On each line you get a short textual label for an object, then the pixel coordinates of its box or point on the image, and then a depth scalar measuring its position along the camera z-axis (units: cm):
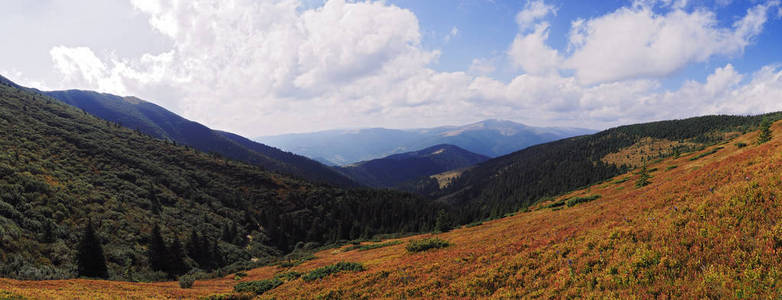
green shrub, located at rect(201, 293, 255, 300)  1845
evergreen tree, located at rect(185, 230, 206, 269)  4691
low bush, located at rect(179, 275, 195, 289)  2394
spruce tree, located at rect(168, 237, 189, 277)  3959
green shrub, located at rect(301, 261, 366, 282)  1988
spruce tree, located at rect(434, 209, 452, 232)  5191
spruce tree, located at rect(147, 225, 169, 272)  3875
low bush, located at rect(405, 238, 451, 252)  2492
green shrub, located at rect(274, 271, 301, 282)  2261
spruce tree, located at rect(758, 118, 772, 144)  4362
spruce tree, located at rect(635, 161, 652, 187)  3991
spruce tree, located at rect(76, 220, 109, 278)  2852
